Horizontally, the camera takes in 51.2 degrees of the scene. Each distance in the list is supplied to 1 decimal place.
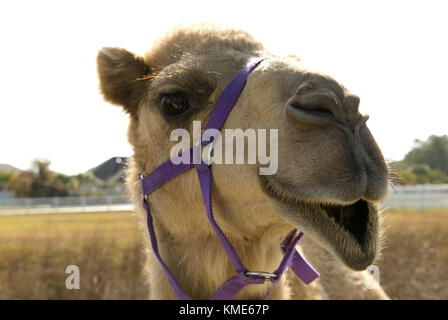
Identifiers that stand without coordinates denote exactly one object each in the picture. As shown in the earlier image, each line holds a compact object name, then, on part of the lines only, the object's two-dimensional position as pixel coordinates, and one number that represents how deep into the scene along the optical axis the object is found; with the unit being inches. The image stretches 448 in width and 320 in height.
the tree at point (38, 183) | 780.8
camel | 71.4
